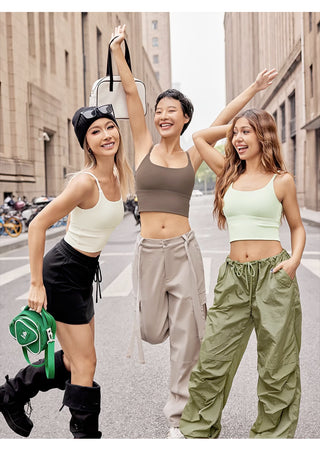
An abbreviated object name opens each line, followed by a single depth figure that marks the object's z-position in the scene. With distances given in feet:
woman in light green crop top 8.89
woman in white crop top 8.52
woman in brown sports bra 9.37
